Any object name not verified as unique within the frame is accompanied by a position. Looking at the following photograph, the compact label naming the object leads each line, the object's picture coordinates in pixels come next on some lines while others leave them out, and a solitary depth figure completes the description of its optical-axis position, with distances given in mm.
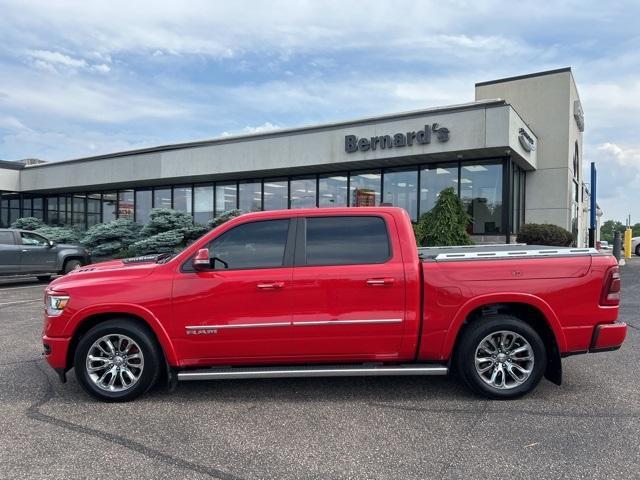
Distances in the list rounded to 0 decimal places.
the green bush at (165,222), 18812
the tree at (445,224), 13391
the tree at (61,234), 22516
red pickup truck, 4734
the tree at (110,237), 20156
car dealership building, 14992
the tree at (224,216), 18086
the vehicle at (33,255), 14438
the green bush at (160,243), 17828
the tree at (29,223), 24641
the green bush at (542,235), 15000
